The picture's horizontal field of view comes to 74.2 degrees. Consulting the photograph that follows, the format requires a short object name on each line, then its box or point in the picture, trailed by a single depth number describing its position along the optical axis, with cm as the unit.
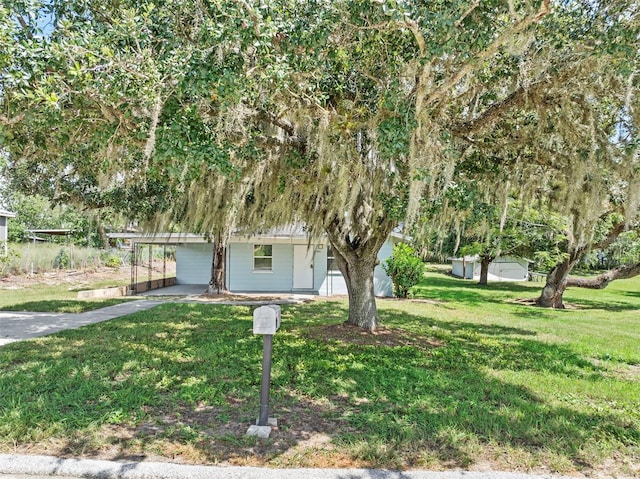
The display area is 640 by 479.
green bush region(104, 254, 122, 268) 2281
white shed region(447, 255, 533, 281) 2858
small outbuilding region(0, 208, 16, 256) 2163
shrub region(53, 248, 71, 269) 1977
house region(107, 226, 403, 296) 1598
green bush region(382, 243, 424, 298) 1435
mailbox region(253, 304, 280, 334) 338
